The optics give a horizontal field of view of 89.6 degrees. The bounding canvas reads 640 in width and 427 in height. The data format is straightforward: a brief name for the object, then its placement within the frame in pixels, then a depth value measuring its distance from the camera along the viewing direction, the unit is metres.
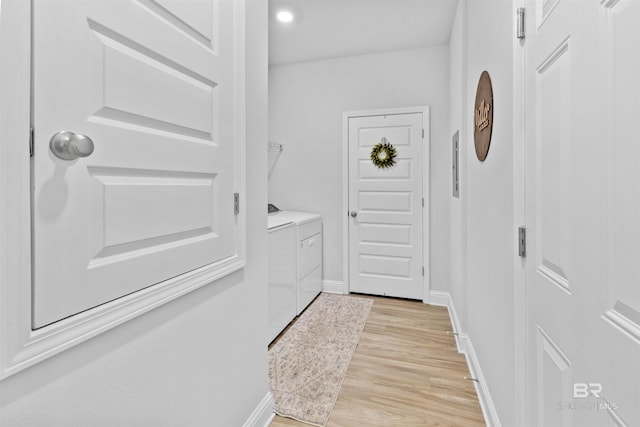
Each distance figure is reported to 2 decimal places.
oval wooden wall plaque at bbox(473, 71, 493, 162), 1.60
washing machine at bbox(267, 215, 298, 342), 2.44
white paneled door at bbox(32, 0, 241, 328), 0.66
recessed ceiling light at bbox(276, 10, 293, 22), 2.72
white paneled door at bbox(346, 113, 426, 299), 3.43
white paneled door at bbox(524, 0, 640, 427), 0.57
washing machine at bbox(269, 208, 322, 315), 3.01
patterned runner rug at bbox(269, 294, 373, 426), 1.79
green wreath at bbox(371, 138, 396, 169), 3.47
